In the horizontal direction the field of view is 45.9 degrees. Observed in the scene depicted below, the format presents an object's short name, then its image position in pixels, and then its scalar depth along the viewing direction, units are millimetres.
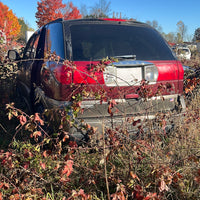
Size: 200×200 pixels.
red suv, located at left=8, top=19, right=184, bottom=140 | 2646
